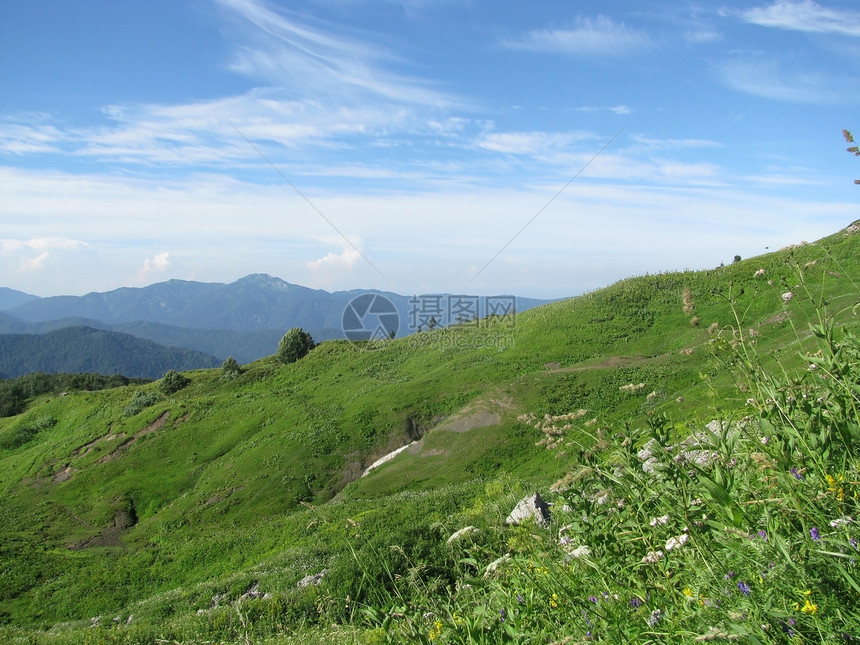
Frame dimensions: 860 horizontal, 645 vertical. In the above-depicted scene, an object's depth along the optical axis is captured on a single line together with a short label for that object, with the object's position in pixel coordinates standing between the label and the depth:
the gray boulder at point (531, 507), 11.36
